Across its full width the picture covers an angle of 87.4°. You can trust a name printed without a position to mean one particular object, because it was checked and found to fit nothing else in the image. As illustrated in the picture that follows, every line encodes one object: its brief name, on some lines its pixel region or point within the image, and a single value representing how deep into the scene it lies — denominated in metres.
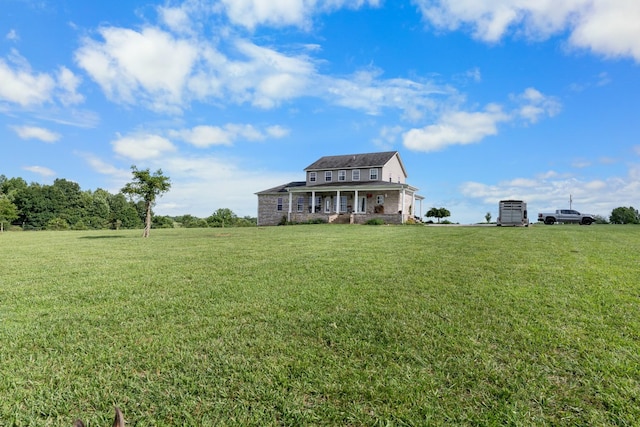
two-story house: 28.59
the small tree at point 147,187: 16.19
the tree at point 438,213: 32.91
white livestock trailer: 20.75
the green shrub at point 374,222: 25.64
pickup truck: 28.48
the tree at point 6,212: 34.53
